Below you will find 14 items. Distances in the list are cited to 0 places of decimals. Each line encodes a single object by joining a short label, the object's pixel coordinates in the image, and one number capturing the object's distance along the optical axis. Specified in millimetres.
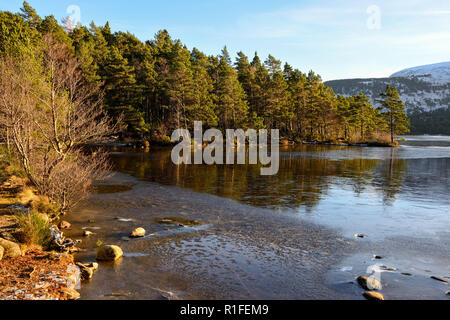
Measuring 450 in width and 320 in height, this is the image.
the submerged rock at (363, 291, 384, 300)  8380
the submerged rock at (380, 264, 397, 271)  10359
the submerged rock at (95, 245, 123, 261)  10812
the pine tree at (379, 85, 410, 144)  87688
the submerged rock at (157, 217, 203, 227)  15115
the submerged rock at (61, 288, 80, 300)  8112
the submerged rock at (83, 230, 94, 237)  13291
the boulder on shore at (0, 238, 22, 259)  9914
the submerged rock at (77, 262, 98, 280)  9406
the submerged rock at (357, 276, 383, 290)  9016
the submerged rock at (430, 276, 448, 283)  9548
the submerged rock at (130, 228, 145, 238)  13266
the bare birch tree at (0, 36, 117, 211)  15219
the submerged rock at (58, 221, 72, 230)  14158
